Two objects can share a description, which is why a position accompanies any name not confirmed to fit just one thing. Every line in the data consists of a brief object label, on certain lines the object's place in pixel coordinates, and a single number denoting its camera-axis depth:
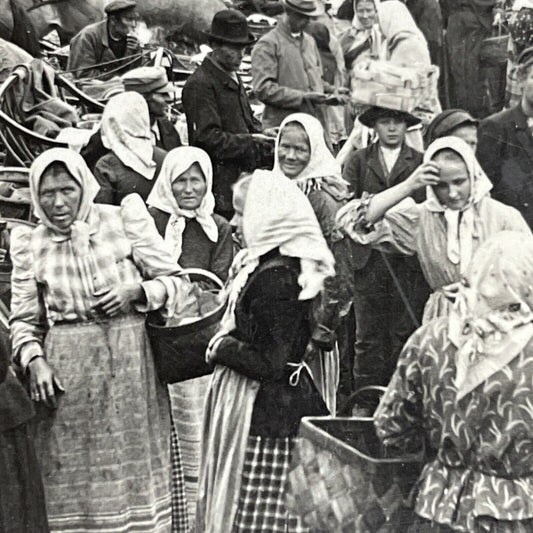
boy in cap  6.93
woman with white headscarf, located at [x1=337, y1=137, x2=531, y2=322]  6.61
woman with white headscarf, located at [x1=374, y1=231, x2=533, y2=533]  5.85
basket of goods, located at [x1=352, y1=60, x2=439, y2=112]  7.24
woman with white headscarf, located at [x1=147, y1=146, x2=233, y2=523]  7.45
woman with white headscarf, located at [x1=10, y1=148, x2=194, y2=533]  7.02
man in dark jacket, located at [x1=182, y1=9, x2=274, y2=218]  7.90
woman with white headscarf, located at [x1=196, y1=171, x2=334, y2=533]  6.68
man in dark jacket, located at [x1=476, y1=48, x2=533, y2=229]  6.75
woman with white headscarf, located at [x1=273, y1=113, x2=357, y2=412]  6.95
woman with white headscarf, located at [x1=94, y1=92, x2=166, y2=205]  7.79
